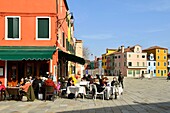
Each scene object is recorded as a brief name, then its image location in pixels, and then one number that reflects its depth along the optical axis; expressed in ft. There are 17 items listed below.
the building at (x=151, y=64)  359.05
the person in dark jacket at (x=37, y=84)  54.73
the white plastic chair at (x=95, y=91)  53.21
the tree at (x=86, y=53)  284.74
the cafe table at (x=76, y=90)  53.46
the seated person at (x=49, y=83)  50.72
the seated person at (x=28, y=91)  51.75
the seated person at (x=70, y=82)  55.62
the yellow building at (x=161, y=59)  363.15
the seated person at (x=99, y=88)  53.62
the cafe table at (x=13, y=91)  51.29
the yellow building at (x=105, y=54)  424.05
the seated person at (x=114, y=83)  57.97
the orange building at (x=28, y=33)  65.92
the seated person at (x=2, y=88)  52.00
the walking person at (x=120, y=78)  81.41
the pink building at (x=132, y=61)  339.16
